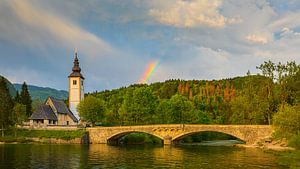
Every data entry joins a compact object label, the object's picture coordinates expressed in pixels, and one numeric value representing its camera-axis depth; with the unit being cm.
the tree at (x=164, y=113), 9619
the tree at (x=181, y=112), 9644
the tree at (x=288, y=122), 4894
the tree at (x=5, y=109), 8325
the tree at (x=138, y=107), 9438
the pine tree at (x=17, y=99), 11451
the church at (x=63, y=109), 9388
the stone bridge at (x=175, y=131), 6662
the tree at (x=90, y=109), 9962
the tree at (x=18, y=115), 8588
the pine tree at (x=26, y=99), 11337
